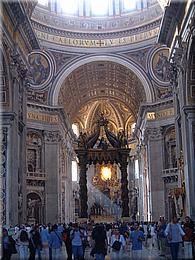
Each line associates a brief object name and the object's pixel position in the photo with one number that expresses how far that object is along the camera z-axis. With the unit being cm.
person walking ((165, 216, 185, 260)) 1112
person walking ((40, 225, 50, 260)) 1367
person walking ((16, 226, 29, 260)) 1291
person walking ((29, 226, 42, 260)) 1275
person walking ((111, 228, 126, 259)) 1308
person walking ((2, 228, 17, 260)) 1123
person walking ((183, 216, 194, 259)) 1240
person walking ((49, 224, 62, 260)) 1330
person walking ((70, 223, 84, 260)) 1224
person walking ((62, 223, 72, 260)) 1357
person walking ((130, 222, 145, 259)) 1373
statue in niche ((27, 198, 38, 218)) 3165
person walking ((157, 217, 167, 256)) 1580
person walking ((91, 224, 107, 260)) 1080
